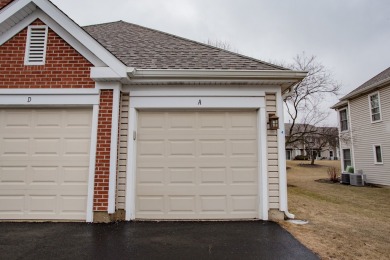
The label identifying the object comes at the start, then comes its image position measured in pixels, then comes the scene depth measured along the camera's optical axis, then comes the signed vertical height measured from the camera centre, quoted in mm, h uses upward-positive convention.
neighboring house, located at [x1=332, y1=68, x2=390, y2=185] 13359 +1796
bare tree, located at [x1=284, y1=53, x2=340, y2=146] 19250 +5527
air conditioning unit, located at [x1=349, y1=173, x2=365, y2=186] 14258 -1178
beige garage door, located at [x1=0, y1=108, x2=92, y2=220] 5309 -126
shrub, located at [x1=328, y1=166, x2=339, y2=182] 16270 -1219
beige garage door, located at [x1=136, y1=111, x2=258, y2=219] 5551 -164
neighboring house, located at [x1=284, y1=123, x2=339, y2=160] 48566 +994
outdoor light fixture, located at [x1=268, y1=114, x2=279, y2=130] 5586 +802
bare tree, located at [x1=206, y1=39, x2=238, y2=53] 23597 +10879
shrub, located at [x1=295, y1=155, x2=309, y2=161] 40625 +79
